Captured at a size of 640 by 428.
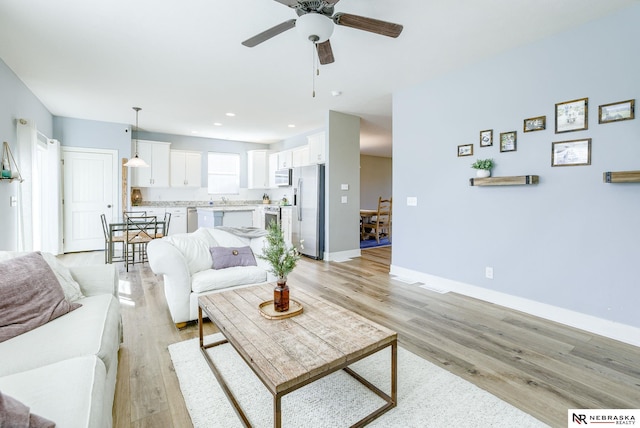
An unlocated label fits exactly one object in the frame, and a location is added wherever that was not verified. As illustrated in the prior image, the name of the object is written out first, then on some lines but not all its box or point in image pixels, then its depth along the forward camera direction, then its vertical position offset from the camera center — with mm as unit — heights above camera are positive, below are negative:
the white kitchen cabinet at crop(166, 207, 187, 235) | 6900 -312
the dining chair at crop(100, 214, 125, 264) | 4680 -606
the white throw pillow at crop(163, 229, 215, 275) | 2928 -434
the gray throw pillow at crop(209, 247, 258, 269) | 3064 -525
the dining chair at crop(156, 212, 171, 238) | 5039 -467
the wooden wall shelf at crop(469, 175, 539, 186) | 2973 +272
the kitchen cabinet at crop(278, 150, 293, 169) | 7086 +1139
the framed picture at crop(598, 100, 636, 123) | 2454 +795
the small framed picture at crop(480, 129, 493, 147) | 3368 +775
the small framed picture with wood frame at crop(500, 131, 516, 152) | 3170 +695
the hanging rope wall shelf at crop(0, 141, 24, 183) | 3317 +464
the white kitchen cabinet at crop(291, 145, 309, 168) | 6543 +1127
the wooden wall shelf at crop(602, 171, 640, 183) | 2357 +241
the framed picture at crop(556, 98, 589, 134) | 2688 +830
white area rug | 1574 -1112
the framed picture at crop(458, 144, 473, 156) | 3564 +680
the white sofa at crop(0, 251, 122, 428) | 1047 -672
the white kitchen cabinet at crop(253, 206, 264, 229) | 7210 -262
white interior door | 5902 +246
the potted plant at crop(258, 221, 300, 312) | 1900 -351
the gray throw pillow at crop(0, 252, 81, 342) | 1539 -499
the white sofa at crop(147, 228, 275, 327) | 2627 -621
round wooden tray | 1843 -661
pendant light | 5221 +779
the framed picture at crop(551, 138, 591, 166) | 2684 +497
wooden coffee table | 1320 -699
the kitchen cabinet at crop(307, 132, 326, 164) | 5860 +1173
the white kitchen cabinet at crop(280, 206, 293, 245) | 6316 -261
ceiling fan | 1998 +1305
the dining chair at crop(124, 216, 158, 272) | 4695 -507
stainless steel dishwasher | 7207 -302
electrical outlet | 3391 -740
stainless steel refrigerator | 5566 -66
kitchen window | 7863 +879
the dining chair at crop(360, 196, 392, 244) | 7793 -501
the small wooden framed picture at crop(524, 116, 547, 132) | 2937 +822
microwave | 6926 +693
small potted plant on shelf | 3336 +442
